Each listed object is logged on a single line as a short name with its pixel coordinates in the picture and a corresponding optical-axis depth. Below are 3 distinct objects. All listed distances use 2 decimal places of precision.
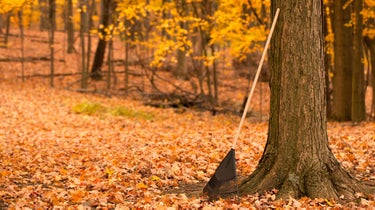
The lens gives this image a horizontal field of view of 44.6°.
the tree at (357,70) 13.17
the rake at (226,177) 5.26
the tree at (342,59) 13.30
